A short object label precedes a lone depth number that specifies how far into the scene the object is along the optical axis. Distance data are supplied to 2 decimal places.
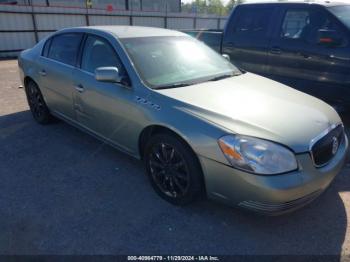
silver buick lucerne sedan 2.43
